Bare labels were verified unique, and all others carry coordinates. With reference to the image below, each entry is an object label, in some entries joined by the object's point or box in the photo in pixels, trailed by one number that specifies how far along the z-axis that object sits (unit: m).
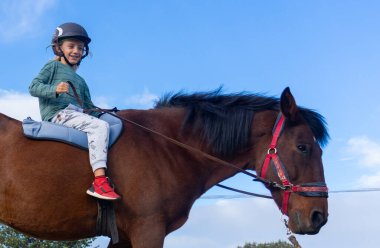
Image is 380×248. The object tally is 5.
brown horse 5.09
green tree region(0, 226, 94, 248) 35.50
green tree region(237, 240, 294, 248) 62.38
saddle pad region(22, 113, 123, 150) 5.34
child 5.10
